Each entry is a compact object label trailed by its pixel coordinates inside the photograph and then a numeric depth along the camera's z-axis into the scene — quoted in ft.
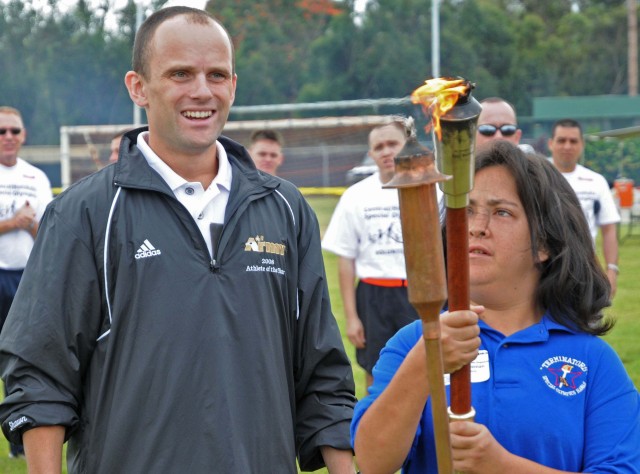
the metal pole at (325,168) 119.55
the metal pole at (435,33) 119.16
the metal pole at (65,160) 100.08
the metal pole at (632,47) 166.91
